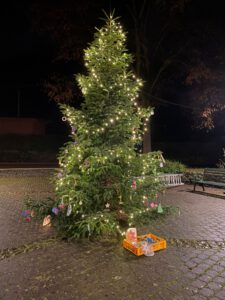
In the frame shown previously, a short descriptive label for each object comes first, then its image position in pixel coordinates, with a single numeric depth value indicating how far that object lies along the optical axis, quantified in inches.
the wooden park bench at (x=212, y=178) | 373.1
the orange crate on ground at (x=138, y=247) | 174.9
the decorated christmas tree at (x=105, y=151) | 214.5
